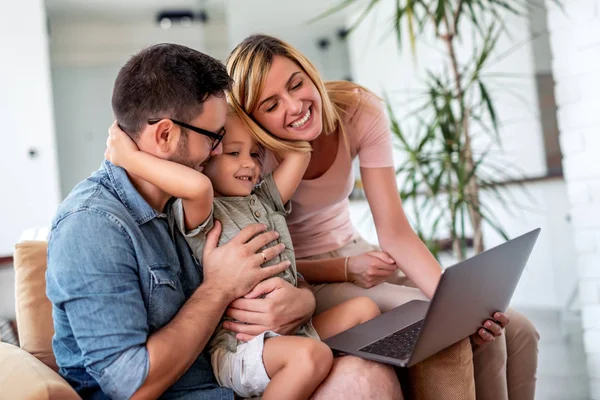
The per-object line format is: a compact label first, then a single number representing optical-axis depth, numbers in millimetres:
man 1123
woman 1630
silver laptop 1160
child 1223
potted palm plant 2592
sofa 1515
